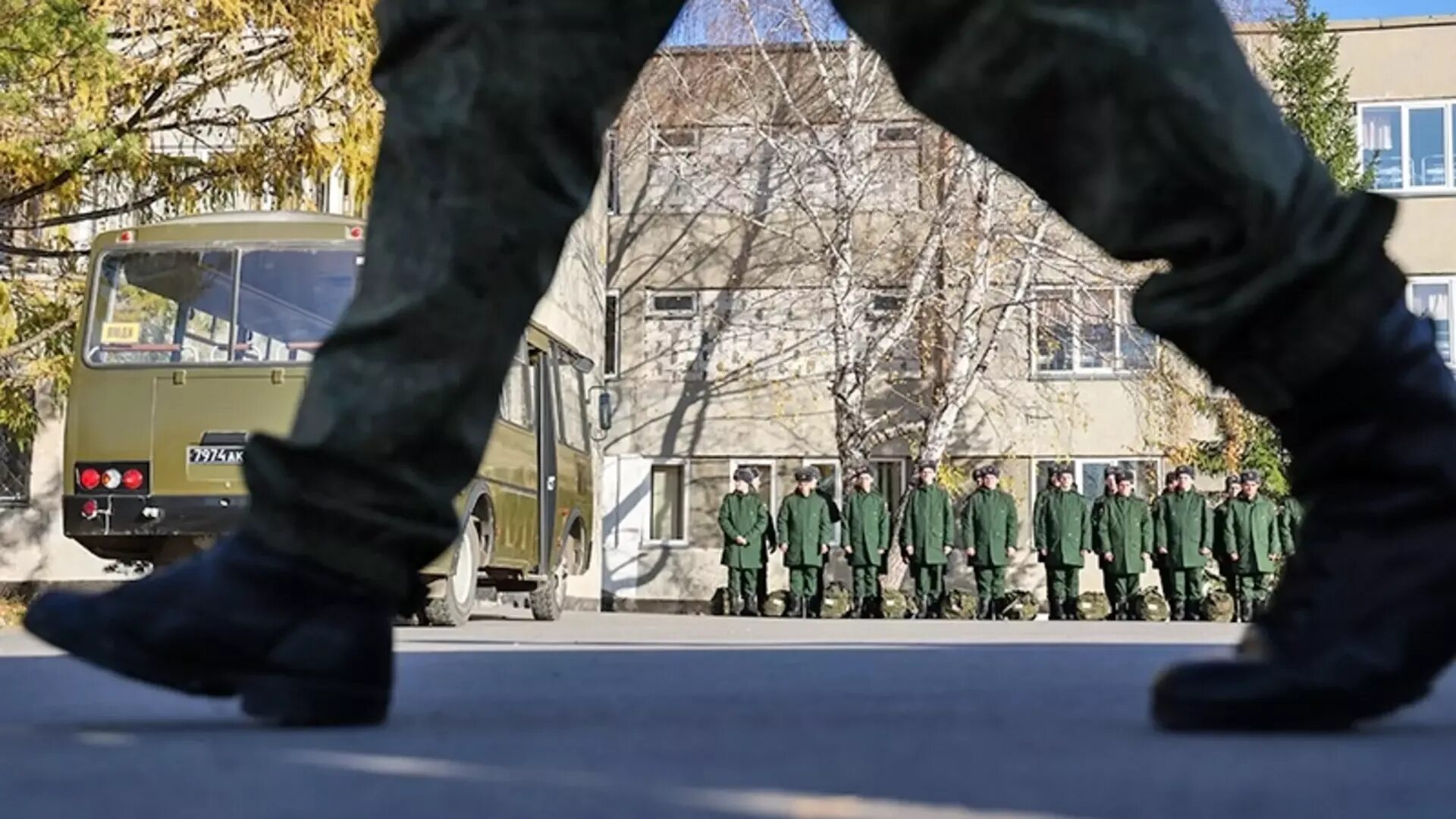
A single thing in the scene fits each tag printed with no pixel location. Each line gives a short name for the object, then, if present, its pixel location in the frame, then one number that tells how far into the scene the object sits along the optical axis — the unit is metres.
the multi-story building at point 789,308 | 24.89
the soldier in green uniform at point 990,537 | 19.19
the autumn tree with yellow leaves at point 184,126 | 11.23
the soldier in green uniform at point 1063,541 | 19.20
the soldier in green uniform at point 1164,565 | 19.47
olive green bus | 10.55
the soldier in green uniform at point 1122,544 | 19.33
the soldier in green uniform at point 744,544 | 20.28
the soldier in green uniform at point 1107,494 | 19.62
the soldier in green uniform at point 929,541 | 19.08
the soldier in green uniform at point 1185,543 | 19.22
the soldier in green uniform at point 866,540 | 19.34
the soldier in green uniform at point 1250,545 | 18.95
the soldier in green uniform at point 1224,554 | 19.16
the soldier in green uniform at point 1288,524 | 19.31
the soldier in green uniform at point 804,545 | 19.62
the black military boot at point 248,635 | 1.90
